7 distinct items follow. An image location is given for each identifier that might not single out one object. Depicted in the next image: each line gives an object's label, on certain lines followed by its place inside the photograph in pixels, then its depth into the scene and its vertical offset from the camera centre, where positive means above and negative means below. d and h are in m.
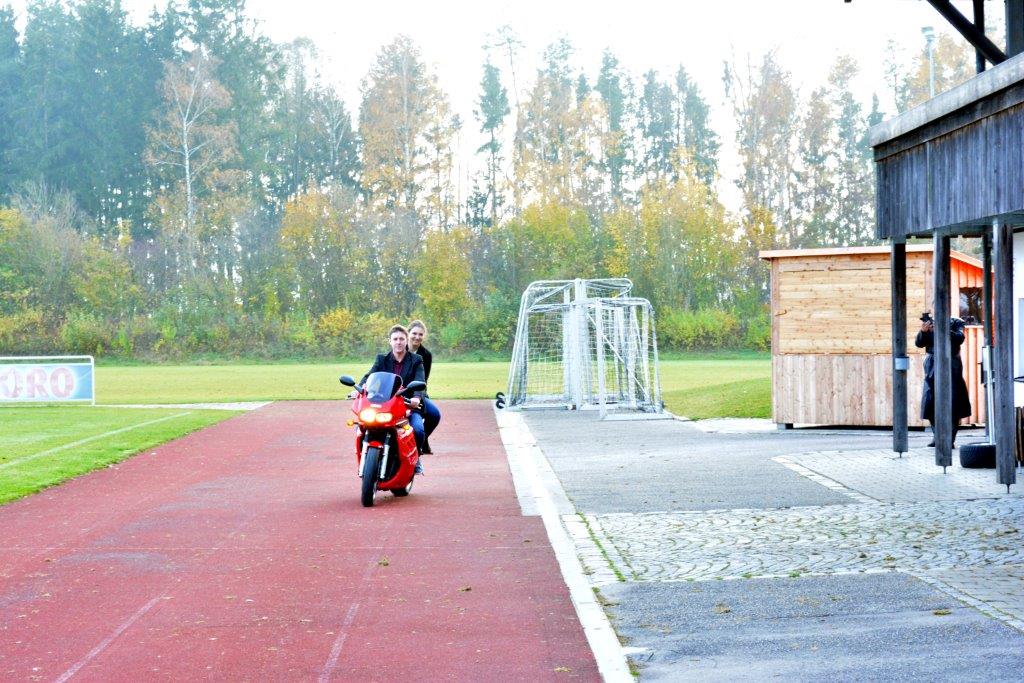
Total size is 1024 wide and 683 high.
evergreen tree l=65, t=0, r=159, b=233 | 74.06 +12.72
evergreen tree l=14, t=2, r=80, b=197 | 75.25 +13.15
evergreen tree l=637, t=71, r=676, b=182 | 75.94 +11.65
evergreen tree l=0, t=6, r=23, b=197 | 76.12 +14.38
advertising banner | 31.25 -0.68
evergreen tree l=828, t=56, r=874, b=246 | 68.94 +8.61
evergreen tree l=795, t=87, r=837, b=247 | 68.56 +7.63
